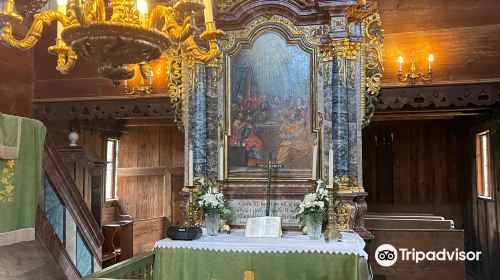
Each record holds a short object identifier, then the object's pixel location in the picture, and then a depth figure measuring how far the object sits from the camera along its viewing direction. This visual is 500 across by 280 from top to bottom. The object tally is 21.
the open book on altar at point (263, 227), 5.67
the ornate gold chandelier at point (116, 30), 2.98
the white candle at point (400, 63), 6.51
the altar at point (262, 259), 5.07
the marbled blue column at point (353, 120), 6.16
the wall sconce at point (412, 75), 6.49
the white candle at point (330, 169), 5.53
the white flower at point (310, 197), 5.53
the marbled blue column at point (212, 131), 6.47
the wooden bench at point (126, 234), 9.25
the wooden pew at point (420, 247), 7.26
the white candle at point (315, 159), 5.98
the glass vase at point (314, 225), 5.50
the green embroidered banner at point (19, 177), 4.20
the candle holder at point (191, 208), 6.08
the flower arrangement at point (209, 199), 5.67
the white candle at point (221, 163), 6.22
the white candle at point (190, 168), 5.86
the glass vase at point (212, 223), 5.81
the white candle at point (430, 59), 6.45
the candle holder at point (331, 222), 5.37
